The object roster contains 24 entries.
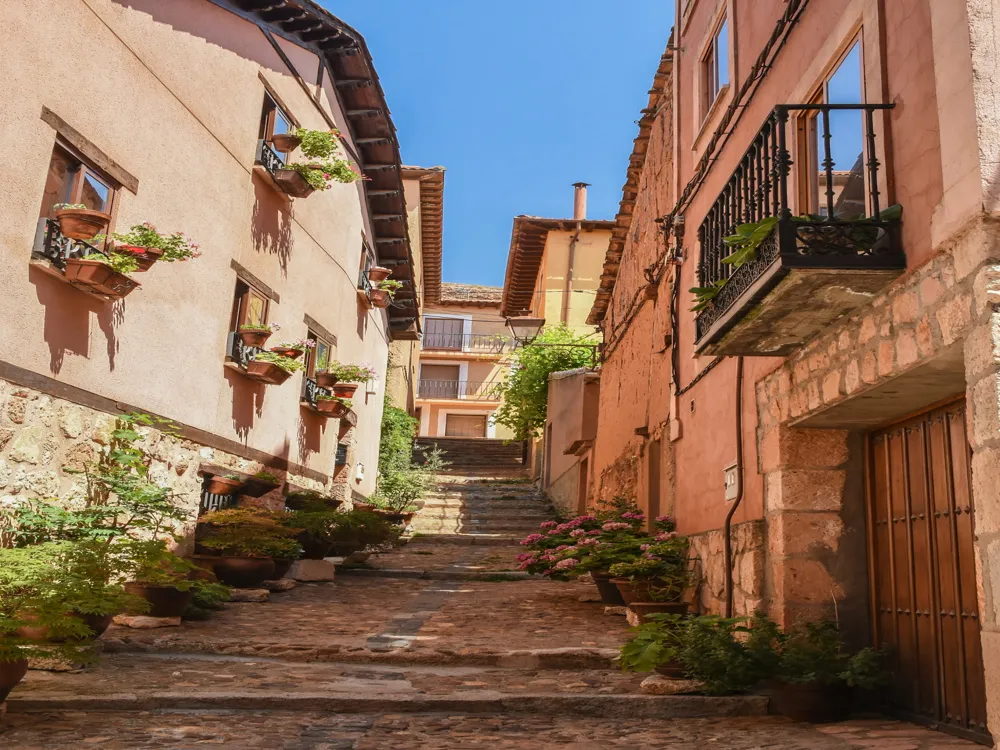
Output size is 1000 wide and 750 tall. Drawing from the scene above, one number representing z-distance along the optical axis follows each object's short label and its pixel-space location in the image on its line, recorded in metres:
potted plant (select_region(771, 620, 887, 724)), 5.04
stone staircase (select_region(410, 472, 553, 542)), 17.05
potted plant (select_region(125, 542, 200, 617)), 6.66
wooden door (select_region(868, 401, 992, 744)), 4.68
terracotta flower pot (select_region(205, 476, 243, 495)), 10.08
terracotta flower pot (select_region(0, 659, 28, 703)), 4.49
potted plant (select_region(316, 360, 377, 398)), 13.28
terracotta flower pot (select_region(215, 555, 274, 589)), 9.75
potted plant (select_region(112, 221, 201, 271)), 7.45
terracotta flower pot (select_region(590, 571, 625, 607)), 9.68
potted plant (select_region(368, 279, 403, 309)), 16.27
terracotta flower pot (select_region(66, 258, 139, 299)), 7.01
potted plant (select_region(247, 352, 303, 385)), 10.54
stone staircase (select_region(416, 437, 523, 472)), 27.83
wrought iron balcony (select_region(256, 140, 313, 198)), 10.99
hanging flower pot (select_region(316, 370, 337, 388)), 13.26
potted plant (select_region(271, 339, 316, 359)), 10.84
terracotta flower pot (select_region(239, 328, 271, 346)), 10.42
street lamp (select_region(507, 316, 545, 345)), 18.28
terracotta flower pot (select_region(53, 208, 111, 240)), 6.82
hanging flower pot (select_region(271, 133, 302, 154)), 11.23
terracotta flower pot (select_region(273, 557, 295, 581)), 10.33
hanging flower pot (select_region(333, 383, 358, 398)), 13.38
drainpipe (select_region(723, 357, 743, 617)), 6.73
